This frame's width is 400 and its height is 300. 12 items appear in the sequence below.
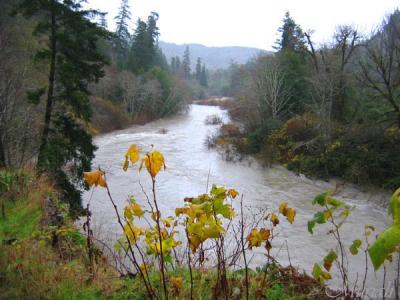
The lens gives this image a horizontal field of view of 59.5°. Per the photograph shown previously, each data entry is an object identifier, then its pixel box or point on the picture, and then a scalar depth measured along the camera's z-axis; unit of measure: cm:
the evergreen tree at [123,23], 5816
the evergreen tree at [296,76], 2755
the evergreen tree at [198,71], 11144
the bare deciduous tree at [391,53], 1500
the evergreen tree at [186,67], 10756
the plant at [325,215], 166
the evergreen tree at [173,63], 11300
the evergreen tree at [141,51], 4699
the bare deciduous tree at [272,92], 2620
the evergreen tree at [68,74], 1074
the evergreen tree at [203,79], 10781
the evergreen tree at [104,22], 5707
